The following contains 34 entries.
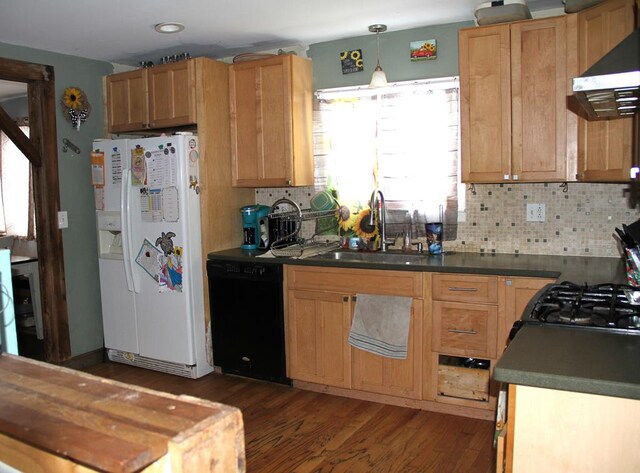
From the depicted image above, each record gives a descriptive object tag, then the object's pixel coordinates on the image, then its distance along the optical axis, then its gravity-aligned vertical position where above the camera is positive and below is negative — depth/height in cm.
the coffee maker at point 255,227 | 411 -25
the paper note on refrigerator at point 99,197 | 419 +0
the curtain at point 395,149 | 368 +26
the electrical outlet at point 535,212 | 341 -17
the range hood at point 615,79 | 158 +29
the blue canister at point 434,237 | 362 -32
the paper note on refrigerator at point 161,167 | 380 +19
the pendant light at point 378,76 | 358 +71
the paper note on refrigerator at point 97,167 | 414 +22
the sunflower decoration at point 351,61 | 389 +88
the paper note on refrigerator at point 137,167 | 395 +20
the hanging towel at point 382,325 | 329 -80
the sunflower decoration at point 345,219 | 399 -21
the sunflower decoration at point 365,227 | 390 -26
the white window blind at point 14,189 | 548 +10
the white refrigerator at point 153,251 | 383 -39
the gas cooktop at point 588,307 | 191 -46
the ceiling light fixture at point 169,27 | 344 +103
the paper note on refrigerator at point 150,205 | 390 -7
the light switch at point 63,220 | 412 -16
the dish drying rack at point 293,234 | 378 -30
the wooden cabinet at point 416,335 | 310 -86
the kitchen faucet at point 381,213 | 378 -17
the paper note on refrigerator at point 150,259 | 395 -44
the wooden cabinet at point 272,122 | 385 +49
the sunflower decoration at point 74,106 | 414 +68
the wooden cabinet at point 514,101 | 304 +45
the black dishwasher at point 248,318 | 370 -84
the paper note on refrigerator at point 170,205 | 381 -7
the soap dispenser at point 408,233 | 380 -31
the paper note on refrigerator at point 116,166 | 407 +21
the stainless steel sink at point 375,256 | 366 -44
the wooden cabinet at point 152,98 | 394 +71
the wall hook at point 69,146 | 416 +38
